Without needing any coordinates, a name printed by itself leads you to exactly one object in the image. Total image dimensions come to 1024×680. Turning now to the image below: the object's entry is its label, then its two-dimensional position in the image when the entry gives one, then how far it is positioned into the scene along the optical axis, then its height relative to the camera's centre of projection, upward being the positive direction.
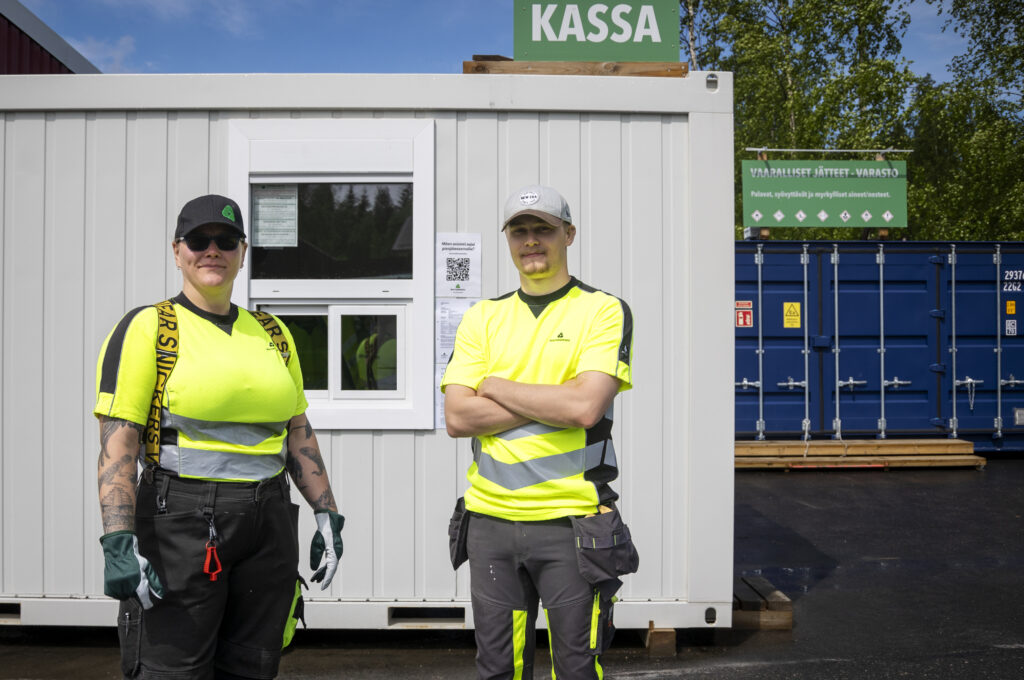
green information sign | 14.10 +2.84
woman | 2.16 -0.34
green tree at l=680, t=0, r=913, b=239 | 21.17 +8.78
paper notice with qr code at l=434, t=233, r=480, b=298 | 4.21 +0.46
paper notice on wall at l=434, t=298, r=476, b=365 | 4.19 +0.16
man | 2.38 -0.33
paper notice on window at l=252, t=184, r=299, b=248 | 4.26 +0.73
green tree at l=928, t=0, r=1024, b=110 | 20.45 +8.24
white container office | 4.17 +0.46
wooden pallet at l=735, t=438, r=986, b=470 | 10.45 -1.32
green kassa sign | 4.36 +1.75
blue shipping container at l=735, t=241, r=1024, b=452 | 10.63 +0.28
